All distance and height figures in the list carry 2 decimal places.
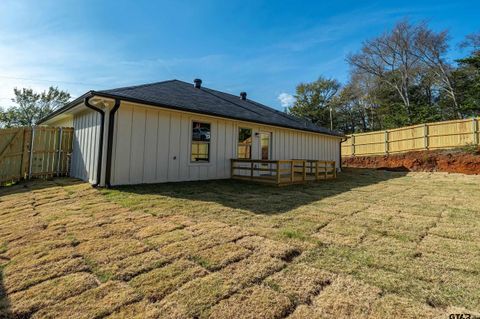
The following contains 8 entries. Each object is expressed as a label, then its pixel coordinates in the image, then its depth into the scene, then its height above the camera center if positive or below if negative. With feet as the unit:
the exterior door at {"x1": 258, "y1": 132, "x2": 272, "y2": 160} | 31.45 +3.26
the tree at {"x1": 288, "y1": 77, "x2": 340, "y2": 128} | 100.83 +30.26
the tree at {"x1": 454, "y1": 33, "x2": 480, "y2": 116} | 58.65 +26.84
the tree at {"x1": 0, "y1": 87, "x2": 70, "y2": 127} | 84.89 +21.83
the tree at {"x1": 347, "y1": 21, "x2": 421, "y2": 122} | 70.64 +36.73
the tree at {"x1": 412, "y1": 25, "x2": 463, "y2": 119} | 65.82 +34.29
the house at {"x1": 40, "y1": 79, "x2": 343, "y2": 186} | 19.89 +3.41
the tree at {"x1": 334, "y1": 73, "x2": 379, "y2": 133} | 84.49 +27.22
